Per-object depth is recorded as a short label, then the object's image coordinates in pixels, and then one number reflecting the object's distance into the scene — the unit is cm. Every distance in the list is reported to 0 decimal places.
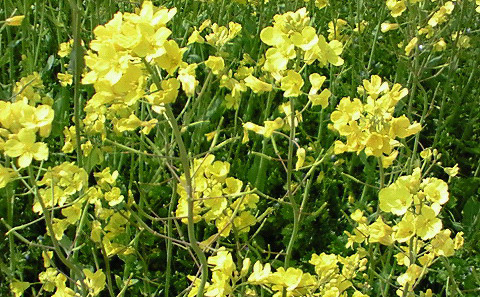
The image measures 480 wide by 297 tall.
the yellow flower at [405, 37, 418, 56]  58
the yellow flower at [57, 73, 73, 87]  65
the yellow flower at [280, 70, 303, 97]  39
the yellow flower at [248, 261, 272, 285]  38
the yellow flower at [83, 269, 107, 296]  42
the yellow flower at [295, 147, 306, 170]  40
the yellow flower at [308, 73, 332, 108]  40
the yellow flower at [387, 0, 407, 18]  63
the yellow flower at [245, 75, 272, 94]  41
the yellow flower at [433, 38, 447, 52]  66
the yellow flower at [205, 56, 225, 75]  46
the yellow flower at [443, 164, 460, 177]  54
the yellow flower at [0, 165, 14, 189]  35
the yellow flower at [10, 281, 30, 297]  50
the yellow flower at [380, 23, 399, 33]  64
